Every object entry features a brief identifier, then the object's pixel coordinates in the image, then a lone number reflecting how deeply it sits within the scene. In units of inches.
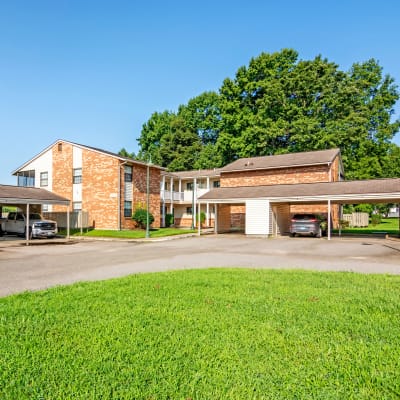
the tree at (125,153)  2679.6
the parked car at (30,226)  879.7
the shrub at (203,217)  1385.3
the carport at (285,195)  807.1
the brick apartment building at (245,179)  1167.6
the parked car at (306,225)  895.1
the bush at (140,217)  1063.6
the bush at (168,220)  1341.0
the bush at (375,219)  1515.5
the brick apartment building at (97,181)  1053.8
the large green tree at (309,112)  1608.0
